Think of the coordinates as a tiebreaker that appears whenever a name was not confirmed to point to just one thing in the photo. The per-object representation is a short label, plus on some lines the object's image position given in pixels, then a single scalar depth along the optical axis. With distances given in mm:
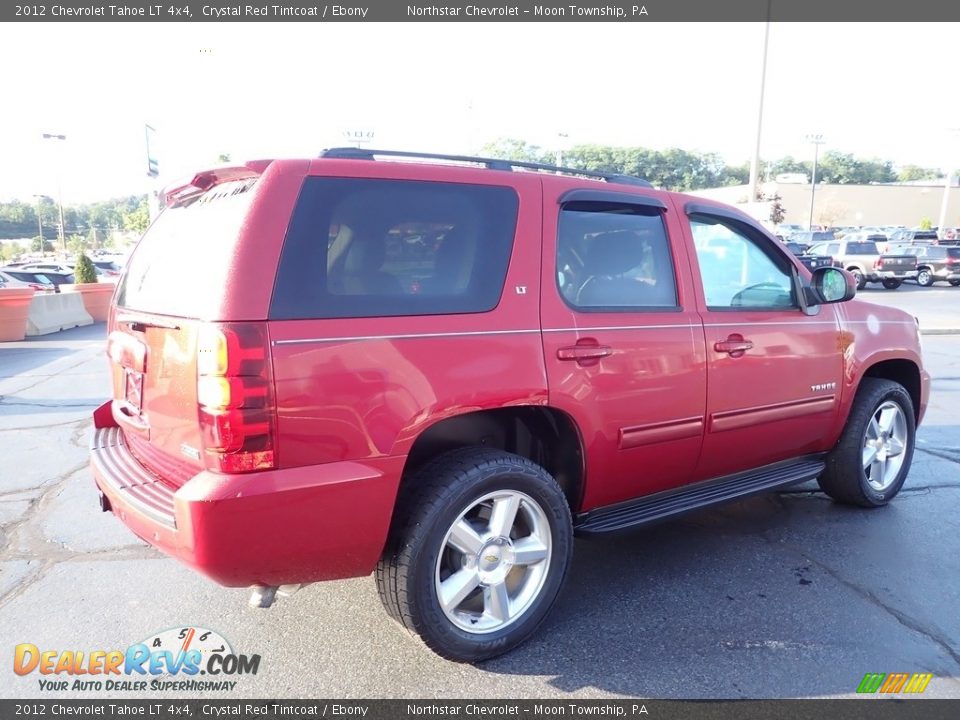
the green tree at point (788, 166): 132288
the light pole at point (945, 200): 53078
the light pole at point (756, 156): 15086
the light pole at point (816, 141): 72500
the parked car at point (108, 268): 25277
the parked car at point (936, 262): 26875
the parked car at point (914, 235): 46225
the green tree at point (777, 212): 61406
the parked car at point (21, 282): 19005
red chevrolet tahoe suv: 2318
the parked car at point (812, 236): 51191
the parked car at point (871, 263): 25938
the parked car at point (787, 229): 57456
